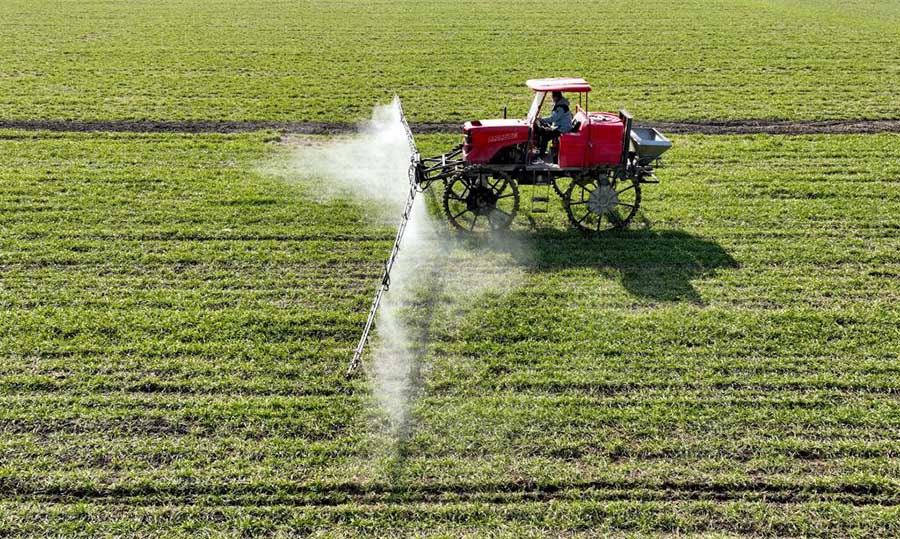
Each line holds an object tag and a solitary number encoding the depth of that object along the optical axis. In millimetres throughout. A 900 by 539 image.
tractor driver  11609
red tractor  11336
